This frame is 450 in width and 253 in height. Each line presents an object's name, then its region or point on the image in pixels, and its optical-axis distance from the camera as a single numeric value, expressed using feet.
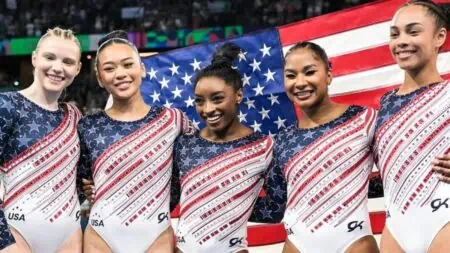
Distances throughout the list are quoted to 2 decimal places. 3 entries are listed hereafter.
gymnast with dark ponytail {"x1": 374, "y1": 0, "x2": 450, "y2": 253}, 6.90
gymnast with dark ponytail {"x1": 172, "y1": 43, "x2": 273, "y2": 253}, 8.13
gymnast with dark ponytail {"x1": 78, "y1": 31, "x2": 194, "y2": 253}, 8.22
